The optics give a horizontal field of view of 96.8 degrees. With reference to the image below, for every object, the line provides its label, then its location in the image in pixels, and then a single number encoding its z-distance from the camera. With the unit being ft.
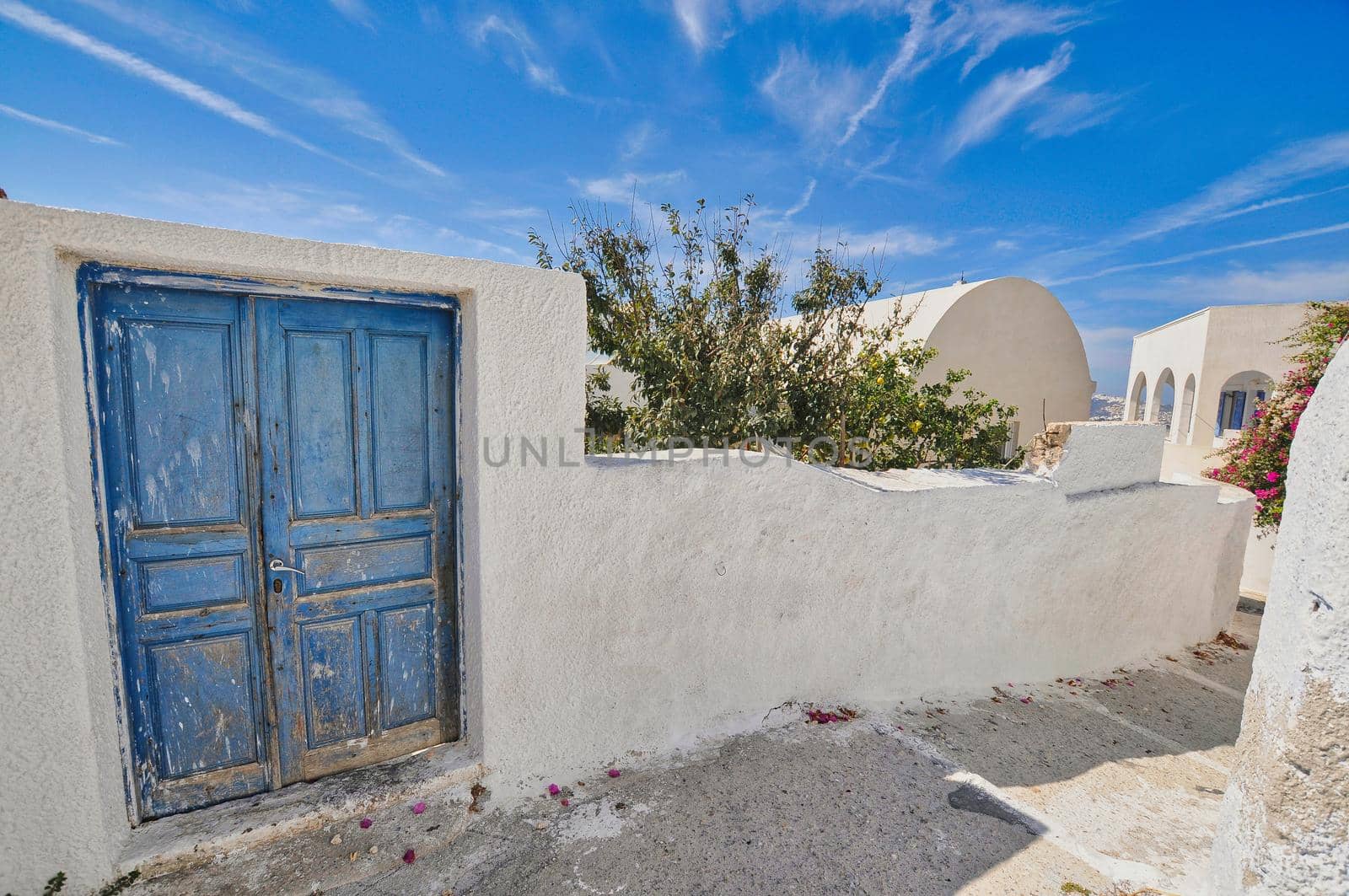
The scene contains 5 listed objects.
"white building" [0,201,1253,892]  6.72
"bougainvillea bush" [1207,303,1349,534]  23.68
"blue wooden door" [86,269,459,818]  7.39
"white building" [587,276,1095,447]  30.99
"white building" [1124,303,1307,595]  41.42
